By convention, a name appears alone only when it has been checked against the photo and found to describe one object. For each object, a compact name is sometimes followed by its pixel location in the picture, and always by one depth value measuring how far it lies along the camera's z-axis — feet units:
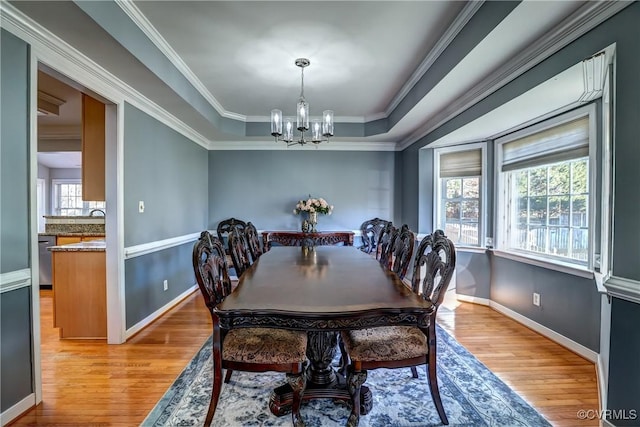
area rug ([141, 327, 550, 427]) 5.77
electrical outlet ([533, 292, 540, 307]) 10.15
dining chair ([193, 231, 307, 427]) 5.22
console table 15.23
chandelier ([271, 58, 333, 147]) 9.62
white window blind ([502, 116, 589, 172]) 8.73
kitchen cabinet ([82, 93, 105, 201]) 9.79
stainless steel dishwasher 14.85
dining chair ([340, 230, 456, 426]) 5.32
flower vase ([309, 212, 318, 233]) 14.55
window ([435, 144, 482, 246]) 13.30
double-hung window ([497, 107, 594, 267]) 8.83
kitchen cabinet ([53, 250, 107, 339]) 9.46
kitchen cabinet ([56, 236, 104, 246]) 14.38
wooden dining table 4.71
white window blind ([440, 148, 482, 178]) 13.23
